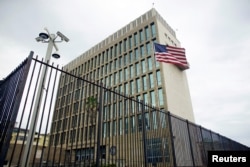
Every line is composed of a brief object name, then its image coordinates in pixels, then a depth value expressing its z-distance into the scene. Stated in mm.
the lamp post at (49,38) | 8530
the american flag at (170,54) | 15075
